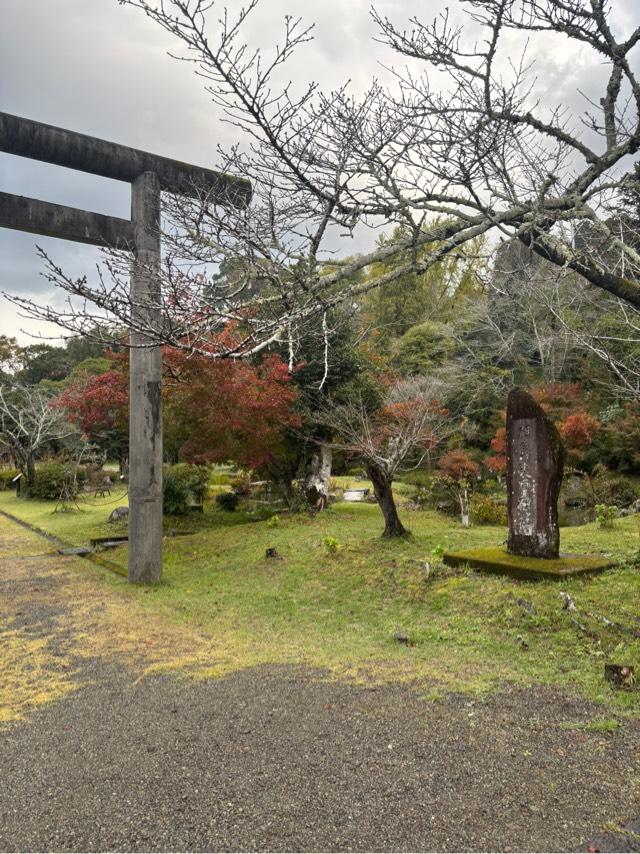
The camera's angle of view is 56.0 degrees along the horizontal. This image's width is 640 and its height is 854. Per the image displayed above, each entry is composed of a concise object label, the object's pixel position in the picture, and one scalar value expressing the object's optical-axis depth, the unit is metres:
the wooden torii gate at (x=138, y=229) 7.56
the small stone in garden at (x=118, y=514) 14.73
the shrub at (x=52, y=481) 20.09
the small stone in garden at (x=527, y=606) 5.57
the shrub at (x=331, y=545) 8.91
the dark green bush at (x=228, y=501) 16.30
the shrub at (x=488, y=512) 13.24
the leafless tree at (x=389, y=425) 9.88
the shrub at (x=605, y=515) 10.71
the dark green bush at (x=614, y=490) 14.77
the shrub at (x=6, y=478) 25.30
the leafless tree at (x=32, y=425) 21.58
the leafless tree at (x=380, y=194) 3.39
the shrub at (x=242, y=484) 17.47
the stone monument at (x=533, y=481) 6.90
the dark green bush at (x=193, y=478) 14.66
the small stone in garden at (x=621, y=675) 4.09
